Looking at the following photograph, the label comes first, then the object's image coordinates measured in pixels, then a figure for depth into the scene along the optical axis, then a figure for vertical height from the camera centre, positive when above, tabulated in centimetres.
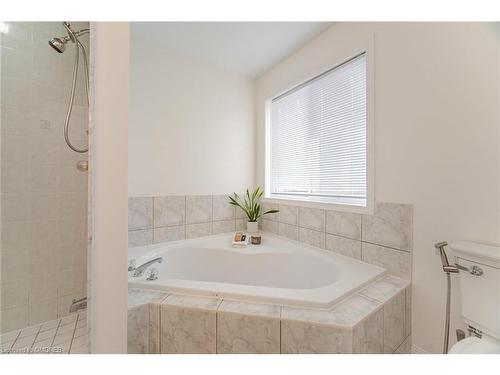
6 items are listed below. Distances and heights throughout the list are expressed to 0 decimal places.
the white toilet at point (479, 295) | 79 -47
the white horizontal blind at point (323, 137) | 149 +46
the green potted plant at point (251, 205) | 215 -21
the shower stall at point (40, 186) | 122 +0
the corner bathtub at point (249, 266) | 112 -60
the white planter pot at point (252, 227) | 214 -44
